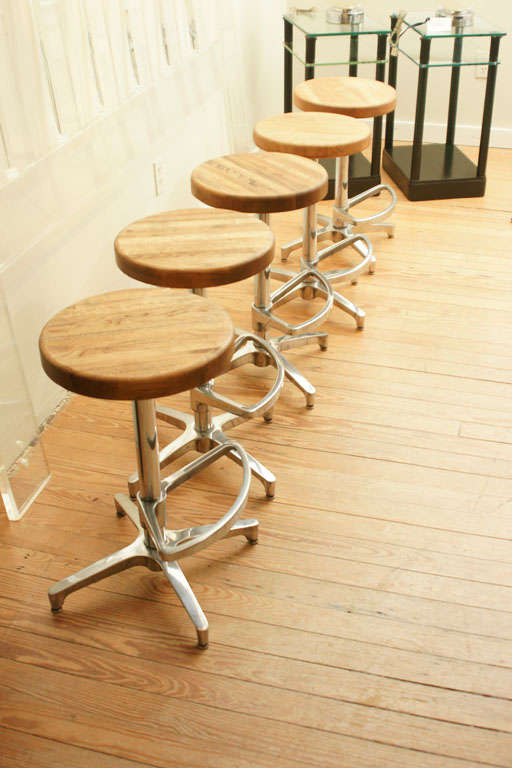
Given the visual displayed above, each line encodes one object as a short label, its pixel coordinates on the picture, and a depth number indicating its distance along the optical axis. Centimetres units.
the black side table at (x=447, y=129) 341
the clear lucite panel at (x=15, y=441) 188
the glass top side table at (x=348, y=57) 325
